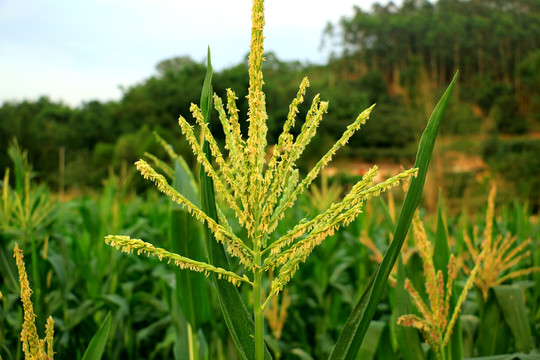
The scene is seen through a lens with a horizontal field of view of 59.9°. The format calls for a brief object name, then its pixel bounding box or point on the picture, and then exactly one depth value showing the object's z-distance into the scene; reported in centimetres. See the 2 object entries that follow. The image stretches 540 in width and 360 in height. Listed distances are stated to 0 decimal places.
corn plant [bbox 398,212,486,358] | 102
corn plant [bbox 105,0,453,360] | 66
